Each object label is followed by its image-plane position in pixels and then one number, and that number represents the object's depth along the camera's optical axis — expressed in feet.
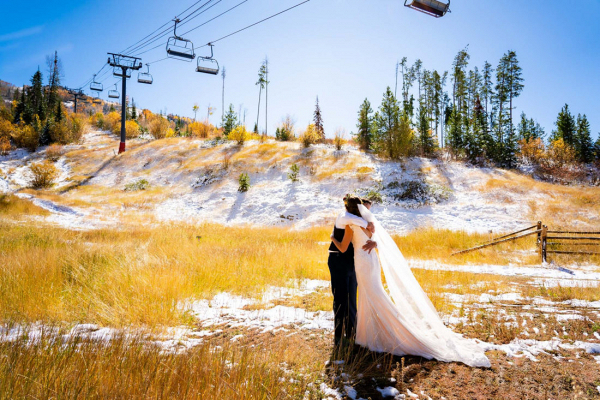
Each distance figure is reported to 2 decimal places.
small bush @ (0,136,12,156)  131.03
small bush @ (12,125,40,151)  134.51
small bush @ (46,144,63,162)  123.15
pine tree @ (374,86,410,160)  93.04
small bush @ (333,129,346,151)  105.60
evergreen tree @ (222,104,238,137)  136.98
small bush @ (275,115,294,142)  122.21
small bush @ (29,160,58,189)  97.91
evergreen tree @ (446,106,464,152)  113.91
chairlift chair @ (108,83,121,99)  107.96
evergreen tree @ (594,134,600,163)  129.90
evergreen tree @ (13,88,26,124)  190.35
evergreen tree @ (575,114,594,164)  126.82
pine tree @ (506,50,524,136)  145.28
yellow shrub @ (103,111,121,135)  169.58
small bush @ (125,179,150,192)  93.71
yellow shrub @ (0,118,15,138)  141.94
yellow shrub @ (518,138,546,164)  109.40
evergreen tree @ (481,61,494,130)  160.66
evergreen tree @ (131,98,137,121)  199.92
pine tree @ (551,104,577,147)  149.41
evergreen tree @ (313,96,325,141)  186.80
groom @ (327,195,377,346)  12.95
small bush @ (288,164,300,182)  87.10
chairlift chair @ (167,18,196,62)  44.55
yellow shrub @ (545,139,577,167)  104.22
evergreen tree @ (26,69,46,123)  178.06
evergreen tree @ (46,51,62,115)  202.67
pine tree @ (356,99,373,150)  120.73
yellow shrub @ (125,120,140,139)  146.27
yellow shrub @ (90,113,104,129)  188.03
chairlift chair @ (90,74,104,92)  107.68
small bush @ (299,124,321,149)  108.99
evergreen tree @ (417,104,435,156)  112.37
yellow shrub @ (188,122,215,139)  131.54
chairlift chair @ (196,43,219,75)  53.34
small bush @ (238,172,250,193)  85.46
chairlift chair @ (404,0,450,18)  21.40
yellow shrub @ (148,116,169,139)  136.46
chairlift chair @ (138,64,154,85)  82.74
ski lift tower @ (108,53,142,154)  94.28
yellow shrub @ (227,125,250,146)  116.57
